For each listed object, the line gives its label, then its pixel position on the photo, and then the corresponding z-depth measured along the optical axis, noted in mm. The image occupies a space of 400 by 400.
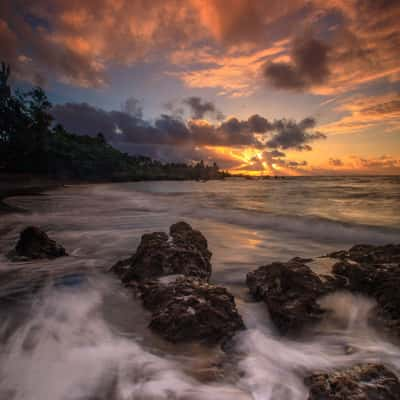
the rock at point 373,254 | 4199
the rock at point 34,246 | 5469
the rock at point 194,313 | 2742
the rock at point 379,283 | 3102
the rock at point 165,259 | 4086
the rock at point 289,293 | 3105
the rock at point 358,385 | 1793
